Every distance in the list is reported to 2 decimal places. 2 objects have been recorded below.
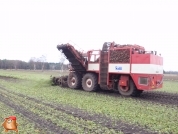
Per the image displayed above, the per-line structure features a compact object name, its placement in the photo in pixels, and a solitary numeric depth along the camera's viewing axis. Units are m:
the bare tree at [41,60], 97.22
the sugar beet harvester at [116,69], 12.45
